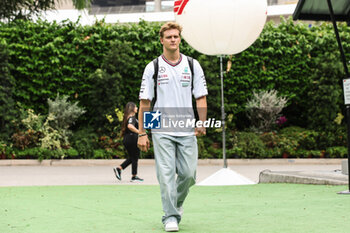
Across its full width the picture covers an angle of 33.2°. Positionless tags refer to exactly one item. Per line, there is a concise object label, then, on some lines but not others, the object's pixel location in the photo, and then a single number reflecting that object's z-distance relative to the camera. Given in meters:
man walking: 5.75
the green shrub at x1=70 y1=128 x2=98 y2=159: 18.41
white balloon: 11.02
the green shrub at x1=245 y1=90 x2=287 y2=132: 20.25
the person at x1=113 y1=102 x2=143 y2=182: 12.70
